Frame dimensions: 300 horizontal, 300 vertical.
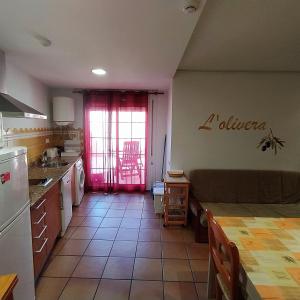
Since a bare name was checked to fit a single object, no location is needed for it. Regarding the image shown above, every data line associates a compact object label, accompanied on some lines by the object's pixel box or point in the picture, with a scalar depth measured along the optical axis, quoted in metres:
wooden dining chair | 1.06
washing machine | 3.63
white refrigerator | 1.25
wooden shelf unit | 2.89
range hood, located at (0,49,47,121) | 1.79
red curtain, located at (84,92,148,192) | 4.19
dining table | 0.94
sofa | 2.95
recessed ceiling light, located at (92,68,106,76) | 2.75
